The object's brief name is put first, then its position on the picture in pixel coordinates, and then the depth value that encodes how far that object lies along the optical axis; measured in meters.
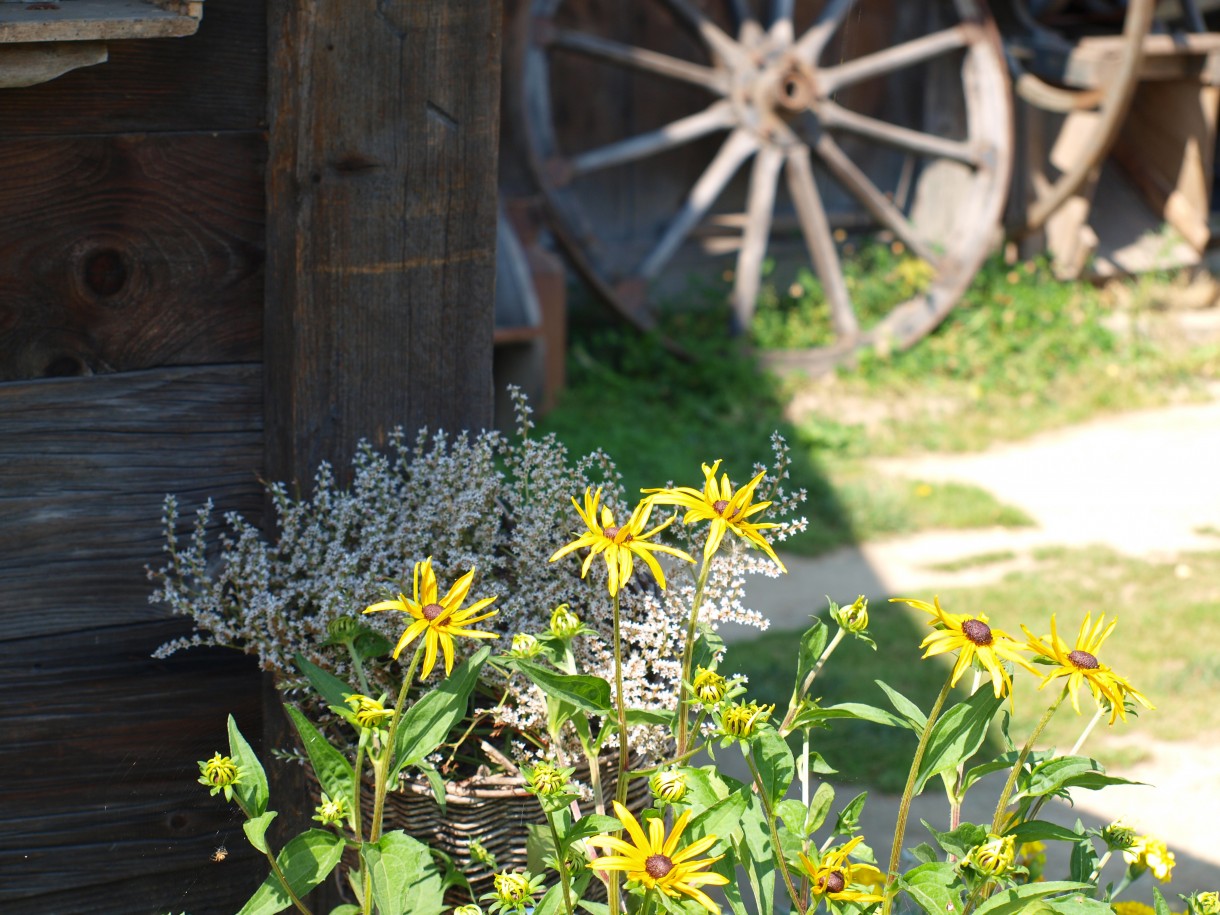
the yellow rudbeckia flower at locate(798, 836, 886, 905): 2.62
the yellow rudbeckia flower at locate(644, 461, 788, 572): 2.64
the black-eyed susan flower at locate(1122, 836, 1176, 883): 2.72
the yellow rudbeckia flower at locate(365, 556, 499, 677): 2.60
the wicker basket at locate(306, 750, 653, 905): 2.81
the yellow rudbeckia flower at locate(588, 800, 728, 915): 2.53
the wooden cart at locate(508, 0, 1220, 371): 6.68
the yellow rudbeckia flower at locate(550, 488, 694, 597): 2.61
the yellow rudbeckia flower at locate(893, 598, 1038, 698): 2.58
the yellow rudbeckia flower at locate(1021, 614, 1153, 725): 2.61
